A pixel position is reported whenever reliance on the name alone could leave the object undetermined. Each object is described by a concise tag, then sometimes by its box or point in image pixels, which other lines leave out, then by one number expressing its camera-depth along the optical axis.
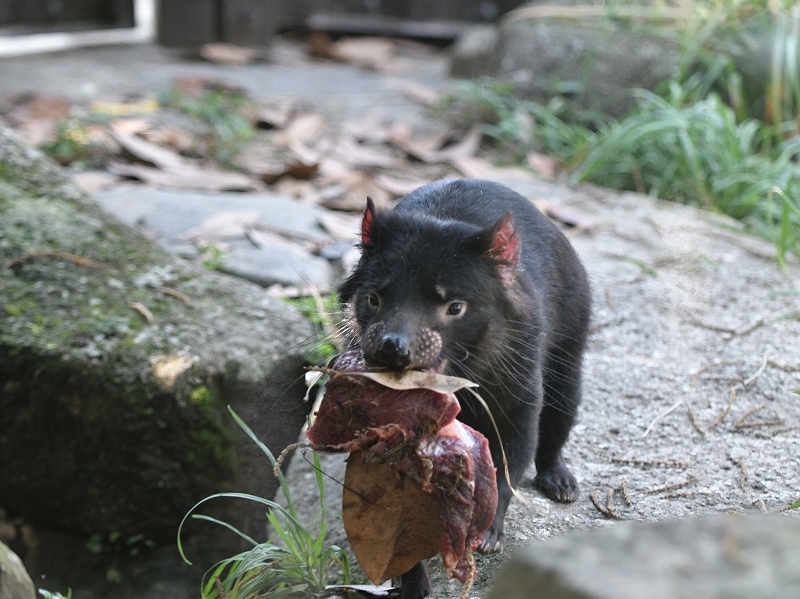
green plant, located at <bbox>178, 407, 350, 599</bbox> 2.56
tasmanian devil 2.47
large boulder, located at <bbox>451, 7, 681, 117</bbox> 7.45
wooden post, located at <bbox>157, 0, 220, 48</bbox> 10.01
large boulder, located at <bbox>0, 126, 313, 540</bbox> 3.29
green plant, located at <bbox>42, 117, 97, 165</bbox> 6.08
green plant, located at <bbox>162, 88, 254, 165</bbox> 6.64
